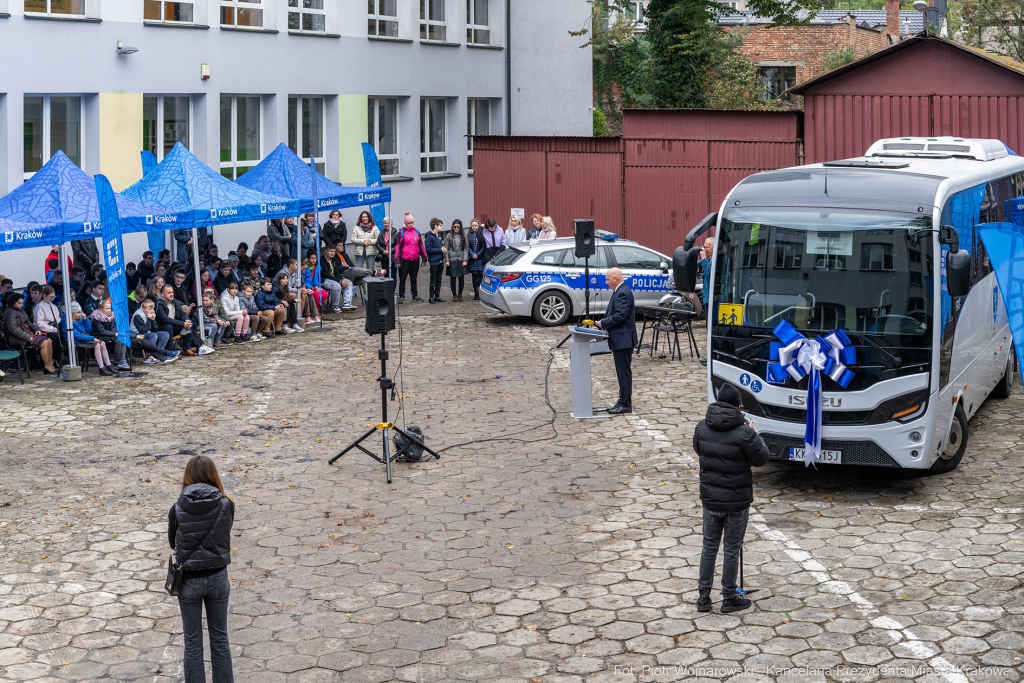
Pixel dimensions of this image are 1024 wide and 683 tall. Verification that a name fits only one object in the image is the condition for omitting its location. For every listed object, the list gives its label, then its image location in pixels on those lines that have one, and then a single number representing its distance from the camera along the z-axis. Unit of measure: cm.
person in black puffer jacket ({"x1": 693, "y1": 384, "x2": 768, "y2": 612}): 851
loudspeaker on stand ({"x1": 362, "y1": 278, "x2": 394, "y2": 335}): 1228
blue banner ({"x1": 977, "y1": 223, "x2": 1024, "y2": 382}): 781
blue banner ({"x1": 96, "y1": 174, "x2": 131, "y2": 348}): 1708
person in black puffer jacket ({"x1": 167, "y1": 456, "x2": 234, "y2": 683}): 721
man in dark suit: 1502
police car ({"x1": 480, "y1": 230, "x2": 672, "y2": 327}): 2191
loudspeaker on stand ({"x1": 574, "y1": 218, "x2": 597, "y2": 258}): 1743
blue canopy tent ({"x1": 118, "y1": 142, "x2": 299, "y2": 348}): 1939
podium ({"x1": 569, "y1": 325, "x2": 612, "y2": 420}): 1483
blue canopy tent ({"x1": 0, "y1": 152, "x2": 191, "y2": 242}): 1703
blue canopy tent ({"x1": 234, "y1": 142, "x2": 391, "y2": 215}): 2300
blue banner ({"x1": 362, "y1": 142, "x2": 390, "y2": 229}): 2462
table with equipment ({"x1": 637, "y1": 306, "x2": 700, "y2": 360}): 1881
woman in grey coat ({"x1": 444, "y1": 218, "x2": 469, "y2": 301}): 2552
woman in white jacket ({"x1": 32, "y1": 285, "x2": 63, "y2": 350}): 1755
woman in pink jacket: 2505
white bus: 1101
